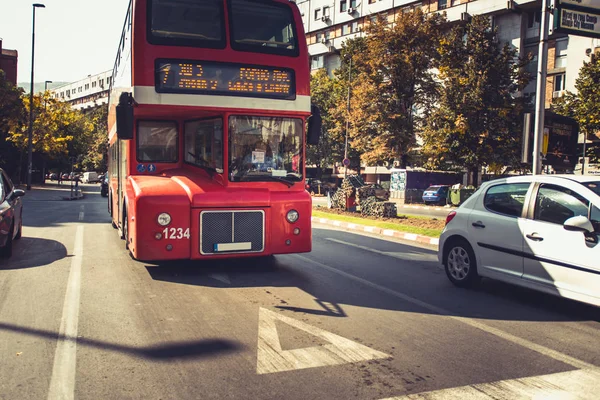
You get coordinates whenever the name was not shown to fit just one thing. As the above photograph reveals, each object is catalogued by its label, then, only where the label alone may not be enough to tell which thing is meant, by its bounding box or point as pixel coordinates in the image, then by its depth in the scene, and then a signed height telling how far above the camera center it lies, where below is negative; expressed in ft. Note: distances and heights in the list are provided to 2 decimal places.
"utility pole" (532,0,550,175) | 38.19 +4.97
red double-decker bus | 25.14 +2.28
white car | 18.84 -2.48
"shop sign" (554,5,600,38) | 32.73 +9.72
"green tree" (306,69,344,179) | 164.45 +11.73
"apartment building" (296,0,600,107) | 129.20 +45.76
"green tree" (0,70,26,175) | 127.54 +12.62
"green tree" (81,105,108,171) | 264.95 +9.42
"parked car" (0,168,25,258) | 28.43 -3.24
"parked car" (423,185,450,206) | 119.65 -5.30
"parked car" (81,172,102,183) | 252.17 -8.06
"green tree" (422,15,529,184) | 95.04 +12.90
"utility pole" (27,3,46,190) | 123.46 +16.41
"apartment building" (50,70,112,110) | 367.45 +51.95
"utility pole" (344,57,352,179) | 125.08 +11.39
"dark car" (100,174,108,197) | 112.98 -6.01
